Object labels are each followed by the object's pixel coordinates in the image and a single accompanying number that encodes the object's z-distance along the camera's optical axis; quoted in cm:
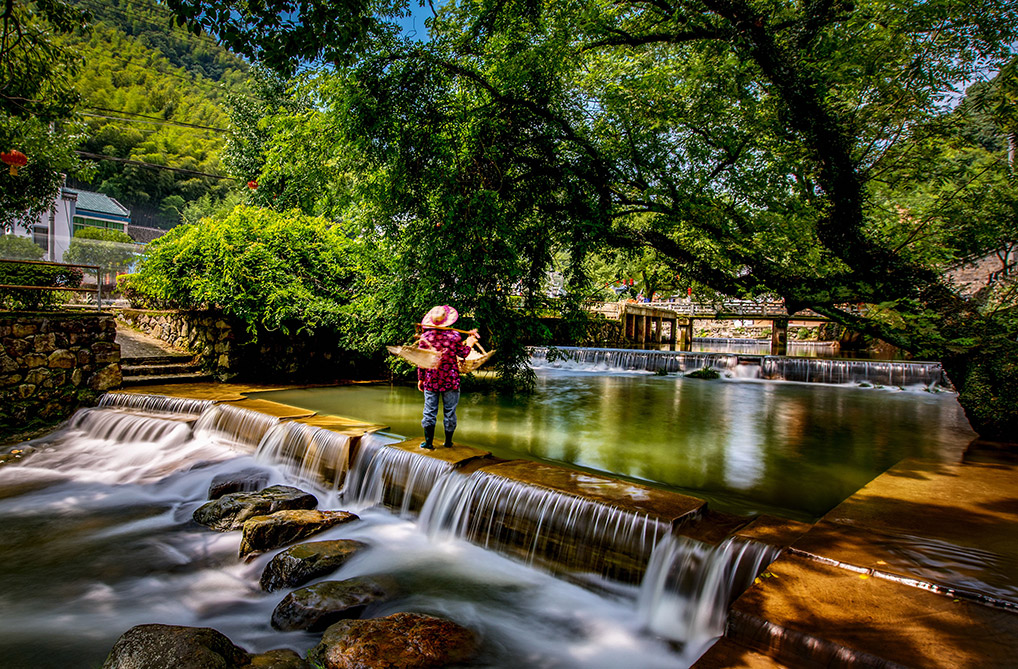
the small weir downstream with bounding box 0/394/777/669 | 436
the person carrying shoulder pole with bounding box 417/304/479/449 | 656
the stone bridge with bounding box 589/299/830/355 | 3167
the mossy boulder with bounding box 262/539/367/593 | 521
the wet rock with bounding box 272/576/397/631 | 448
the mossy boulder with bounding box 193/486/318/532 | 657
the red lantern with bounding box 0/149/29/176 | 1313
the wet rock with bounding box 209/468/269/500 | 752
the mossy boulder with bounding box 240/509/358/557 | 586
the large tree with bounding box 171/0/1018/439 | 812
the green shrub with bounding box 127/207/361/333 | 1316
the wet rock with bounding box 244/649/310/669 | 384
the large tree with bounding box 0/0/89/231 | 1033
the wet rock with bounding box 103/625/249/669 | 356
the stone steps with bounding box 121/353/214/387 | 1234
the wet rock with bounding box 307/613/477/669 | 374
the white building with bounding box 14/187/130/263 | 4067
